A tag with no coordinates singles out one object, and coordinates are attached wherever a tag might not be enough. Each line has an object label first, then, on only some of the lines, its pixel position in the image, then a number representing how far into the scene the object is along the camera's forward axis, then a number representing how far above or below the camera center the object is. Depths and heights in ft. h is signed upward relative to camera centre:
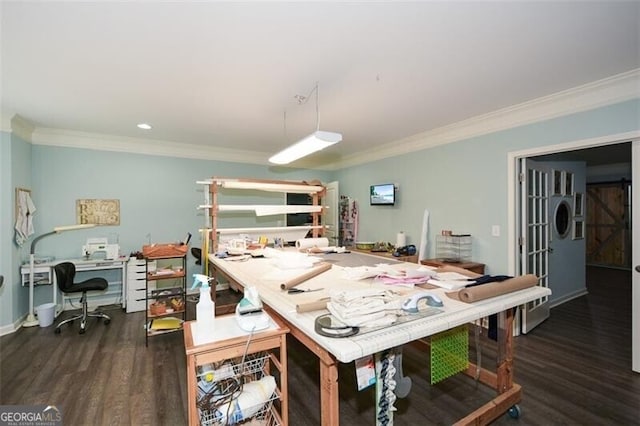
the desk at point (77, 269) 11.66 -2.37
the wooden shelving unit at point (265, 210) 10.77 +0.05
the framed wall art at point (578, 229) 14.92 -1.09
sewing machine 13.08 -1.66
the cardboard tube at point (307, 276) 5.82 -1.47
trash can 11.22 -3.94
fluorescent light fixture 7.71 +1.91
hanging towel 11.24 -0.19
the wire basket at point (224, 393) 4.42 -2.91
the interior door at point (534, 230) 10.48 -0.82
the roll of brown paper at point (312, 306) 4.51 -1.51
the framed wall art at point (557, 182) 12.78 +1.22
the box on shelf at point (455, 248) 11.66 -1.57
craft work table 3.70 -1.65
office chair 10.64 -2.76
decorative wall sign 13.43 +0.03
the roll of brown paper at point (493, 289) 4.93 -1.43
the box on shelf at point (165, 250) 9.68 -1.30
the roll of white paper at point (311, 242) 11.30 -1.26
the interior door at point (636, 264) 7.80 -1.53
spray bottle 4.91 -1.64
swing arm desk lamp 11.34 -2.51
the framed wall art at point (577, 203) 14.96 +0.28
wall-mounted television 14.99 +0.84
